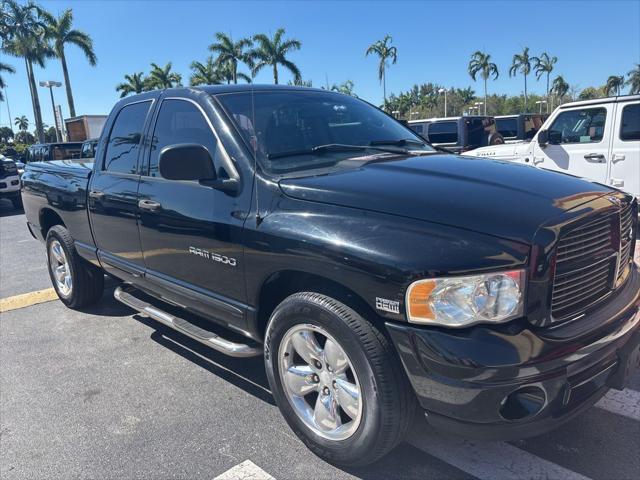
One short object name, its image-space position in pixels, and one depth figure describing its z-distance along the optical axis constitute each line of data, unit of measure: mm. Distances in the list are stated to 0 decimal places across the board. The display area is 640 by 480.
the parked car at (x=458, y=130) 14781
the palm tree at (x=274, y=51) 37281
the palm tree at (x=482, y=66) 61281
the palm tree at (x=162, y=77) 46188
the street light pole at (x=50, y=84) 34803
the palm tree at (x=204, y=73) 44000
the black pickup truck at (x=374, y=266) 2020
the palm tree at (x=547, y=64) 63000
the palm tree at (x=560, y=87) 68075
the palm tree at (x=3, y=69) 37775
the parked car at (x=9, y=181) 14266
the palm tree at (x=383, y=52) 52812
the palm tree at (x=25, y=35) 35312
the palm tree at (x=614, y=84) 62250
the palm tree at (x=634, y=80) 60094
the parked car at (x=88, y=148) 11352
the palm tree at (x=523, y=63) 62000
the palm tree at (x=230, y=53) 40219
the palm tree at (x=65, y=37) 37125
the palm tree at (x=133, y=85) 49094
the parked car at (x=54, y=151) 15859
